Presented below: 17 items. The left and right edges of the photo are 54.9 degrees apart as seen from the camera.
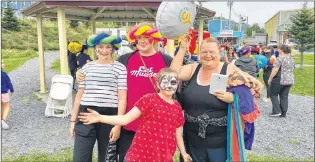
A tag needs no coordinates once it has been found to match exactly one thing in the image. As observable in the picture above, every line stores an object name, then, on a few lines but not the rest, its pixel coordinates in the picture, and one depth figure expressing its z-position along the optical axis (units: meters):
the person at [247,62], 6.05
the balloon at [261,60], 8.12
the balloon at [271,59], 8.24
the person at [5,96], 5.93
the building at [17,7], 23.04
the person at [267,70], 8.52
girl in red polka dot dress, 2.20
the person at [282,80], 6.80
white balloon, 2.57
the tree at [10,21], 25.02
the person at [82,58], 9.35
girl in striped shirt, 2.59
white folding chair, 6.84
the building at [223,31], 28.94
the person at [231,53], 8.85
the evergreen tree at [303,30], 16.92
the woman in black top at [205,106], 2.31
